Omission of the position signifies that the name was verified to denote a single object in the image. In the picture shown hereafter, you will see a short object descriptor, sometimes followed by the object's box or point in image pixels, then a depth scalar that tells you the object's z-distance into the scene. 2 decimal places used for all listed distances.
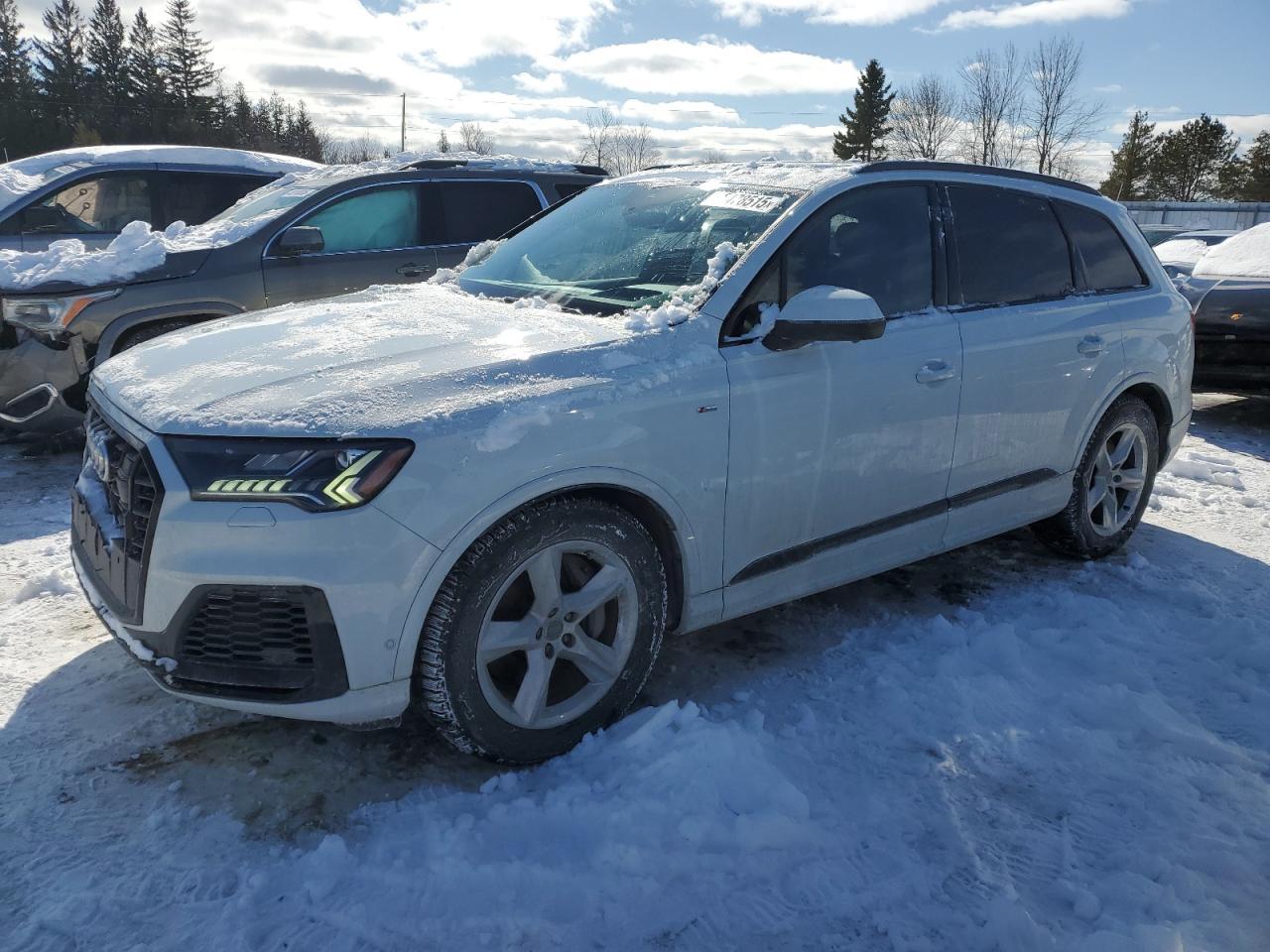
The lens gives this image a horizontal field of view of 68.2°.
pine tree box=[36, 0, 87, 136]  53.41
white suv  2.40
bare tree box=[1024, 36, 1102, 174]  44.34
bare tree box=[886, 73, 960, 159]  51.94
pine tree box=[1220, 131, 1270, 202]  47.00
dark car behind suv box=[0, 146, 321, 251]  7.89
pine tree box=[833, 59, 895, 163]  59.19
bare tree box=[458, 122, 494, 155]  64.64
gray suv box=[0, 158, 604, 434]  5.46
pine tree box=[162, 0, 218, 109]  60.94
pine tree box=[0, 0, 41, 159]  46.81
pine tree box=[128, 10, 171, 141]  54.88
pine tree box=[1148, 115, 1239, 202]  49.81
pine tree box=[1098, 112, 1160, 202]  50.78
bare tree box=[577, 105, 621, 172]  53.97
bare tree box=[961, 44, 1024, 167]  46.41
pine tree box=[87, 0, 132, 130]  55.81
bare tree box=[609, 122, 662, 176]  55.91
